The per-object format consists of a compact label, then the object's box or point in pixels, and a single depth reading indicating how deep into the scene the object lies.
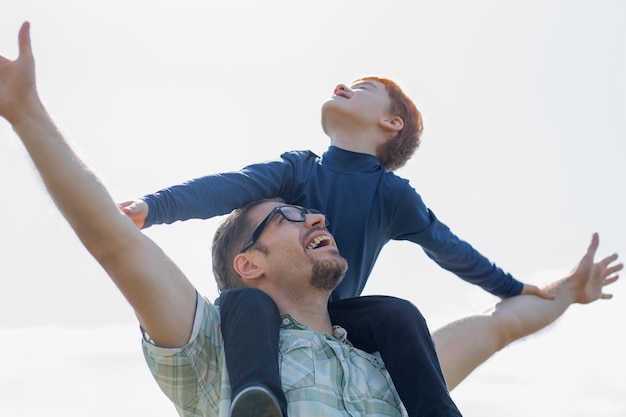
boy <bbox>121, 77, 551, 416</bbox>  5.38
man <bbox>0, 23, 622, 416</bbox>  4.86
